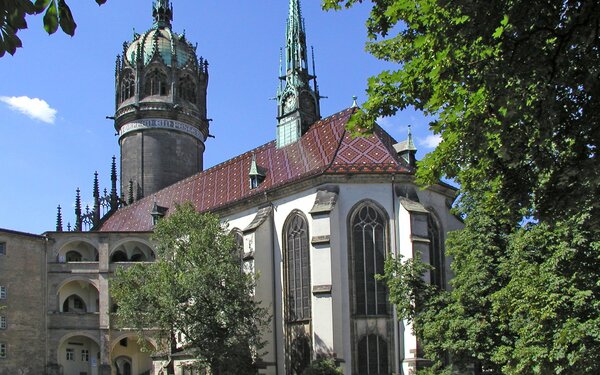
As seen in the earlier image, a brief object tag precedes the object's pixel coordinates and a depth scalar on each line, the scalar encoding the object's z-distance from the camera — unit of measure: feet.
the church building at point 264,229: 114.93
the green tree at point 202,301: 100.22
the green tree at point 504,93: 34.71
